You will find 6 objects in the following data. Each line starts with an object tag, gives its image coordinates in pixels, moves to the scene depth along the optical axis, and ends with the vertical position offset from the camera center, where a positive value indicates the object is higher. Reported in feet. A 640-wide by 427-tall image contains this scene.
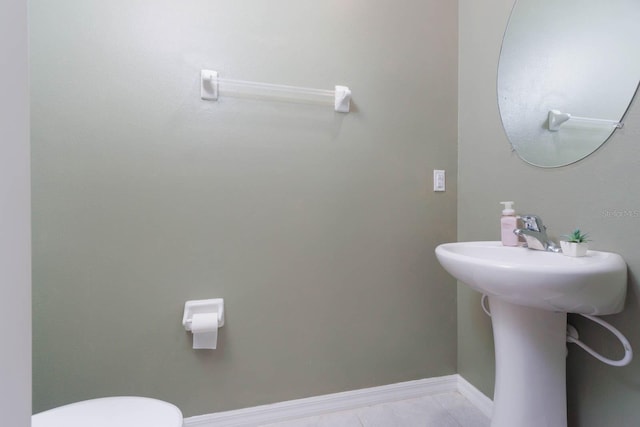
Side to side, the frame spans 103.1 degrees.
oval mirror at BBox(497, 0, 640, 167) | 2.43 +1.56
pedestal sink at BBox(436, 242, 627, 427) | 1.99 -0.80
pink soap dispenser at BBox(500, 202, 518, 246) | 3.12 -0.14
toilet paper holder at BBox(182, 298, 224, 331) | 3.32 -1.26
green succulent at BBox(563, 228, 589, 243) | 2.45 -0.23
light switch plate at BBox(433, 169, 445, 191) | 4.23 +0.57
